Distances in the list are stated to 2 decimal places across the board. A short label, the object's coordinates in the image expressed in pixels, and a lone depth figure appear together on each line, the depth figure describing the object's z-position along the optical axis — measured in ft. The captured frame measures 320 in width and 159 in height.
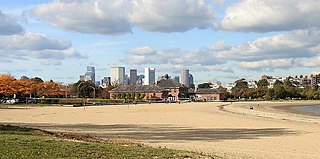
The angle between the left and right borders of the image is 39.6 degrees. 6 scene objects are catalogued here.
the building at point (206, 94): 577.80
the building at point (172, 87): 545.85
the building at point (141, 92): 490.49
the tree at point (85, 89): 483.51
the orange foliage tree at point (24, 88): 345.31
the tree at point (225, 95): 591.08
